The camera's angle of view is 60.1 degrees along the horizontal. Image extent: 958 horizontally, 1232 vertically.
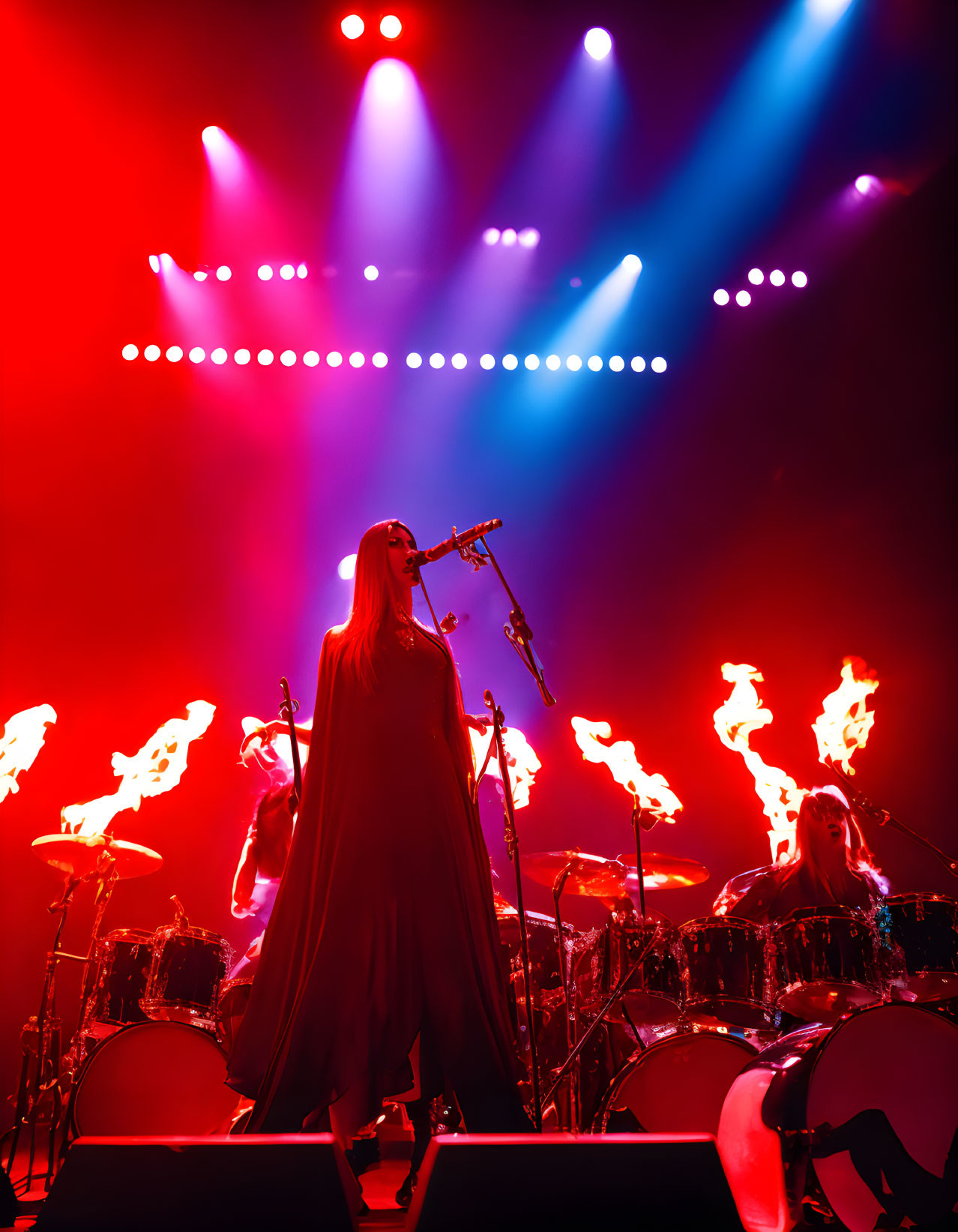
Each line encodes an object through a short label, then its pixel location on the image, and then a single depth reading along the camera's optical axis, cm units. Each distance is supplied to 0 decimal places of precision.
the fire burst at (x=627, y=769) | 693
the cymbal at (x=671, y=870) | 539
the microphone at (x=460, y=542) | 299
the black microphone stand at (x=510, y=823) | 301
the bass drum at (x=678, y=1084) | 368
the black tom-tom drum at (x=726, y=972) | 427
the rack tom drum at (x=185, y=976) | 466
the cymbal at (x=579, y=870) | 497
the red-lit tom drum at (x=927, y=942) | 468
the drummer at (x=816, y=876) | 517
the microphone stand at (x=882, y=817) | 479
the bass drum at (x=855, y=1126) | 265
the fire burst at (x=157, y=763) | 656
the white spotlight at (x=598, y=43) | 682
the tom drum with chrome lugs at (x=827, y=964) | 416
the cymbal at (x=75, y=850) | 512
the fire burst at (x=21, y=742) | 649
